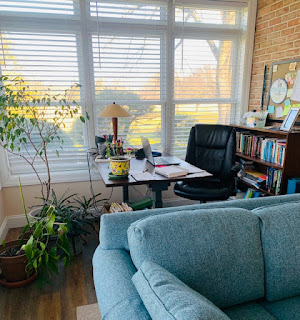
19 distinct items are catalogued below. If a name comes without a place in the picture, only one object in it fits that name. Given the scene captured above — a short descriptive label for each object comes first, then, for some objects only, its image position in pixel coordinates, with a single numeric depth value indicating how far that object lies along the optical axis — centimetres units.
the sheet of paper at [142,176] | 190
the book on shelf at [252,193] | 285
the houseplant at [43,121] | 259
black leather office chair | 246
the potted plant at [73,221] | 209
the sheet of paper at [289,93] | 265
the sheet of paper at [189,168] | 208
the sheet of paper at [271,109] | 290
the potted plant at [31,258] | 168
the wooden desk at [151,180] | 184
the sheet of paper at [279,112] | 280
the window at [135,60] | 260
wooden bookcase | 236
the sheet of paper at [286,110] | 269
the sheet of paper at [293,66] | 260
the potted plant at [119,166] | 191
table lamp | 246
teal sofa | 95
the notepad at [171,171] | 193
